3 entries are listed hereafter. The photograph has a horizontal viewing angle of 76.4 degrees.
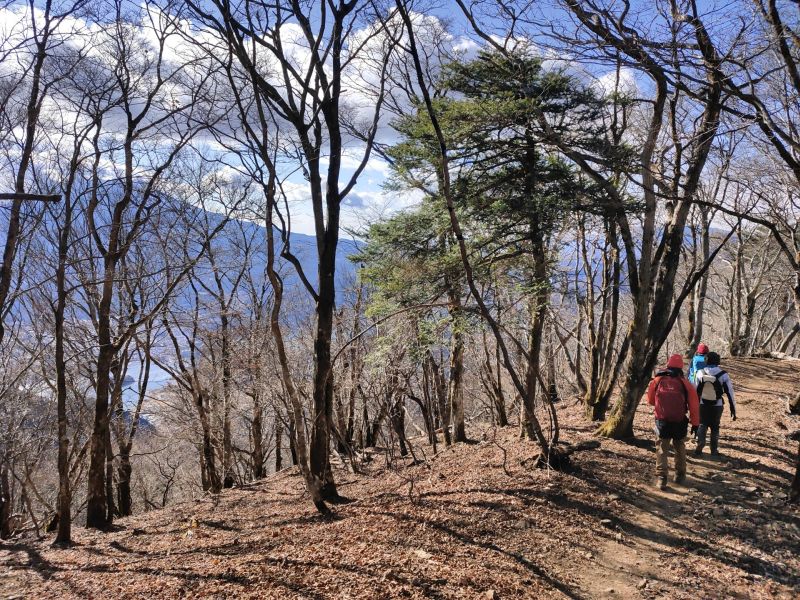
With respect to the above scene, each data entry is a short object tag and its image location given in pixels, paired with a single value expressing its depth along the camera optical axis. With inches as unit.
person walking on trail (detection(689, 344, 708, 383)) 343.3
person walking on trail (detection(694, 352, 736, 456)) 314.0
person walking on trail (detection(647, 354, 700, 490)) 269.4
